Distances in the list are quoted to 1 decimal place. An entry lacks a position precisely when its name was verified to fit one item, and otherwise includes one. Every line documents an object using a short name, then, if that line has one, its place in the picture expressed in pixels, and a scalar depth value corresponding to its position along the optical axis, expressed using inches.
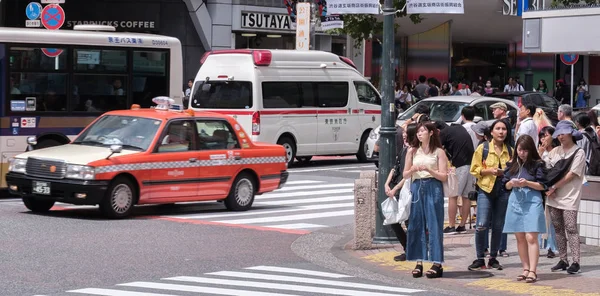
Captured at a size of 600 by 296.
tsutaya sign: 1595.7
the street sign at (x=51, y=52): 794.8
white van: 1004.6
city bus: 776.3
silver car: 1003.9
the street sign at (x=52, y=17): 1064.2
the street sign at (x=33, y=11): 1117.7
